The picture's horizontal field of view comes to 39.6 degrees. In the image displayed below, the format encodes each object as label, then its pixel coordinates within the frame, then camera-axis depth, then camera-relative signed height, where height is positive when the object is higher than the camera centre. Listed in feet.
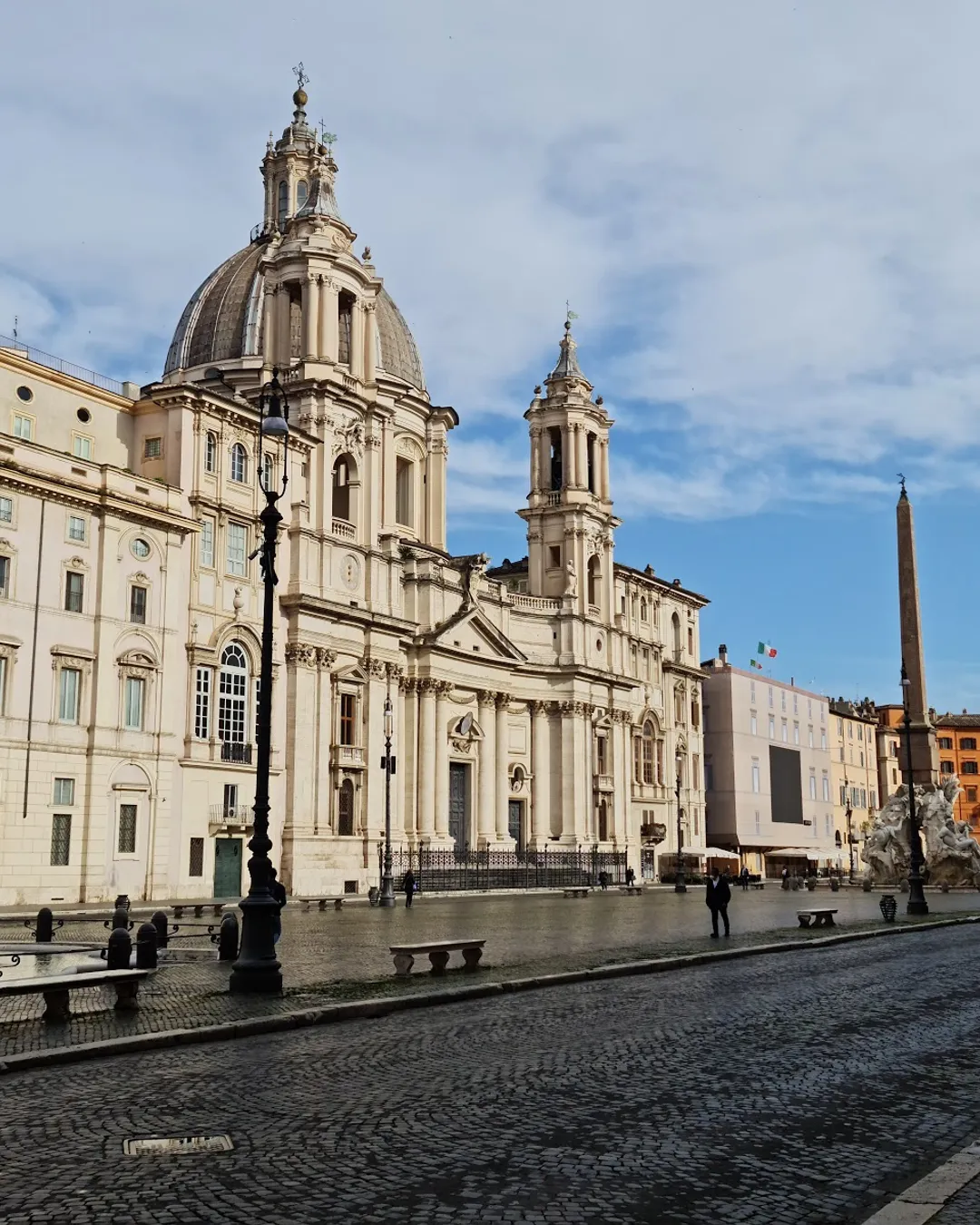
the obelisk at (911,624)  156.56 +27.60
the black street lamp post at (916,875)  114.96 -0.83
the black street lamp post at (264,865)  53.31 +0.31
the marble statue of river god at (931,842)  177.17 +3.09
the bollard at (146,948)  60.49 -3.29
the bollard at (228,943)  68.13 -3.46
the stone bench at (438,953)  60.29 -3.76
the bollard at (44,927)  76.13 -2.91
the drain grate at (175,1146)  25.86 -5.18
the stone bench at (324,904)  140.26 -3.36
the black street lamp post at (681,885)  197.57 -2.40
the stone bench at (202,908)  114.01 -3.08
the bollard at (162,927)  75.25 -2.94
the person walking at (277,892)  57.52 -0.97
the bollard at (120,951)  56.03 -3.13
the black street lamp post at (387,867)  147.43 +0.36
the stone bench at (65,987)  43.29 -3.67
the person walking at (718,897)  87.81 -1.86
